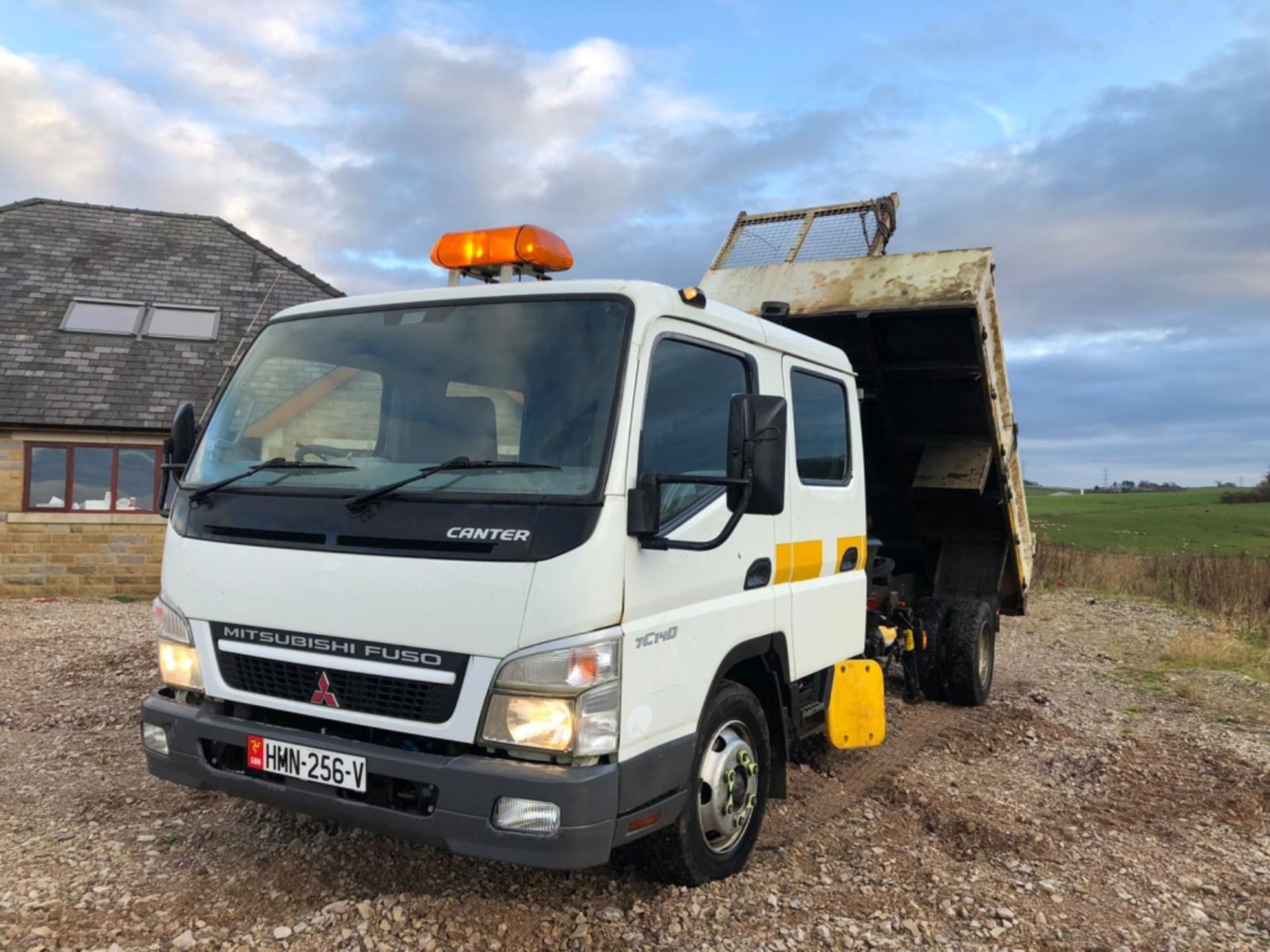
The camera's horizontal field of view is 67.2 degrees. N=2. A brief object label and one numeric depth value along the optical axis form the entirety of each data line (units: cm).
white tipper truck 293
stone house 1330
